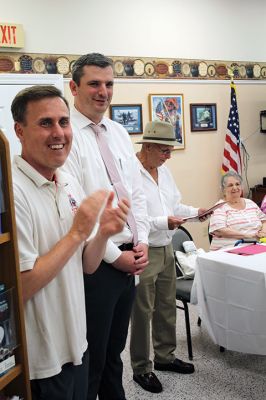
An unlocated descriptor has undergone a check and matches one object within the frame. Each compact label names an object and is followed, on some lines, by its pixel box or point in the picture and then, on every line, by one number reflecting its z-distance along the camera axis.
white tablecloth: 2.22
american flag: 4.48
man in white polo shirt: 1.14
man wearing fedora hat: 2.34
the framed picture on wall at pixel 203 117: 4.40
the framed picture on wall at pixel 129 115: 3.93
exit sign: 3.30
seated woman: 3.02
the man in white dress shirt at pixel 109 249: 1.63
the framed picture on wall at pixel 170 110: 4.14
